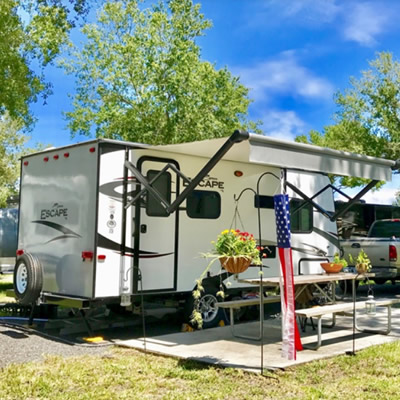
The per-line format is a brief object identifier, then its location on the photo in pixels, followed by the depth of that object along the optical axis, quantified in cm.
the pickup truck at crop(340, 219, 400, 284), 1234
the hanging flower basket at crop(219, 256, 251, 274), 582
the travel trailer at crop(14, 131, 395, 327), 718
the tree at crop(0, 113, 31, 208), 2927
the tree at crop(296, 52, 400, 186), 2405
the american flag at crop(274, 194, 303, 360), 582
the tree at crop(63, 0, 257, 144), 1939
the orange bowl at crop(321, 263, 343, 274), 834
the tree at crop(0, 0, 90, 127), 1307
